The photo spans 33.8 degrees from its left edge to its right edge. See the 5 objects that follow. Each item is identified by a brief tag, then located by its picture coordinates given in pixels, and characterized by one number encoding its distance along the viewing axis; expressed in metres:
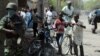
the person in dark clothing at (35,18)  5.96
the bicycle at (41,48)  4.14
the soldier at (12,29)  3.28
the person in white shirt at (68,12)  6.06
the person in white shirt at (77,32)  5.10
